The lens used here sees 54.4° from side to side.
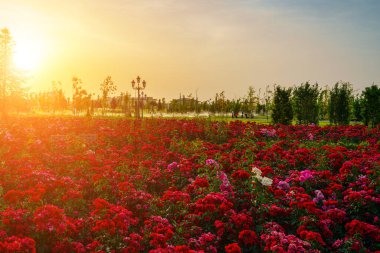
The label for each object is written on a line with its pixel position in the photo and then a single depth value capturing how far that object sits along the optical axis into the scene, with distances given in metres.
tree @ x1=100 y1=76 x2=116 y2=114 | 75.94
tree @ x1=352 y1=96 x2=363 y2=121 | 50.84
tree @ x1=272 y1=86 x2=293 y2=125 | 33.28
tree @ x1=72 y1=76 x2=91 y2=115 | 75.31
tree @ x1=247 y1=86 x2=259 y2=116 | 72.03
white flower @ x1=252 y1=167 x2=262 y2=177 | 9.18
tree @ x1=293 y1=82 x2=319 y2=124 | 32.44
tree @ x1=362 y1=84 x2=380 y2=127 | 31.01
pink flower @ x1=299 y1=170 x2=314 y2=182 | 9.01
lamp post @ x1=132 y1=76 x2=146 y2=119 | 47.93
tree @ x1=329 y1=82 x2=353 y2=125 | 34.38
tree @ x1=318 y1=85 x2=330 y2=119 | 56.45
